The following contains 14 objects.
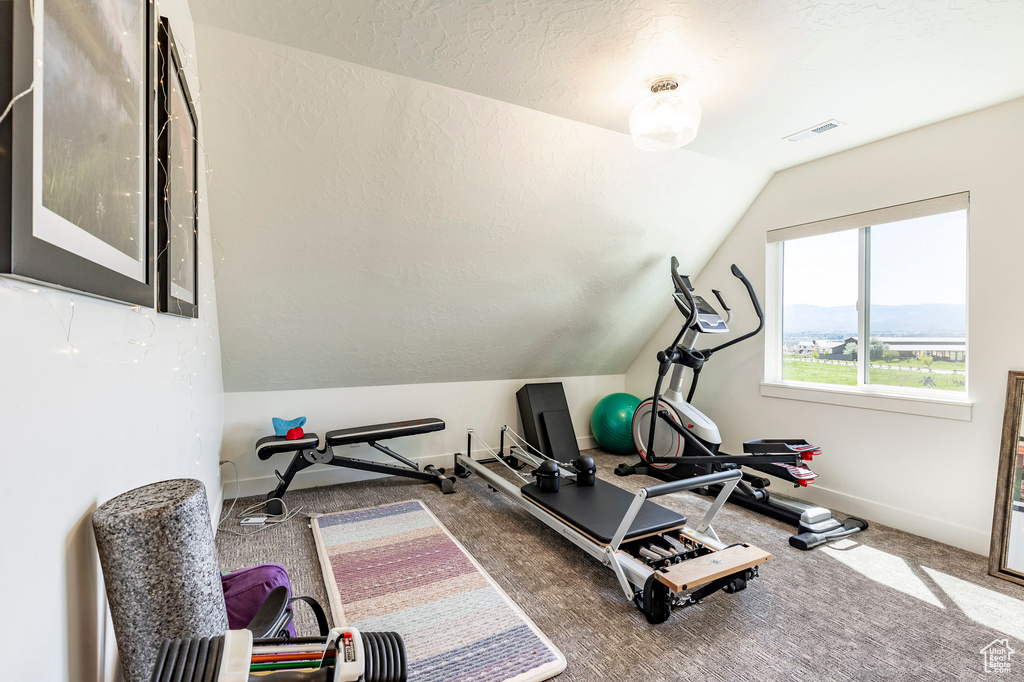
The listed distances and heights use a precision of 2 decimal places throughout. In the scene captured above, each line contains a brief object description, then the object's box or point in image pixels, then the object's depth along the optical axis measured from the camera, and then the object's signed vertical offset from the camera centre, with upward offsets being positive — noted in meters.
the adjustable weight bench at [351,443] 3.23 -0.76
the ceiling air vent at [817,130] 2.93 +1.32
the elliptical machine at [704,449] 3.05 -0.77
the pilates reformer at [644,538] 2.04 -0.96
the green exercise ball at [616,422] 4.67 -0.77
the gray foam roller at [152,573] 0.80 -0.40
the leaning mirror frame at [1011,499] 2.47 -0.81
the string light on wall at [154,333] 0.75 +0.02
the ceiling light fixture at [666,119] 2.32 +1.07
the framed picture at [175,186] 1.31 +0.48
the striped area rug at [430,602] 1.77 -1.15
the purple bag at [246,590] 1.35 -0.71
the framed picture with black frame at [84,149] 0.56 +0.29
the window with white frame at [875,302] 2.97 +0.29
